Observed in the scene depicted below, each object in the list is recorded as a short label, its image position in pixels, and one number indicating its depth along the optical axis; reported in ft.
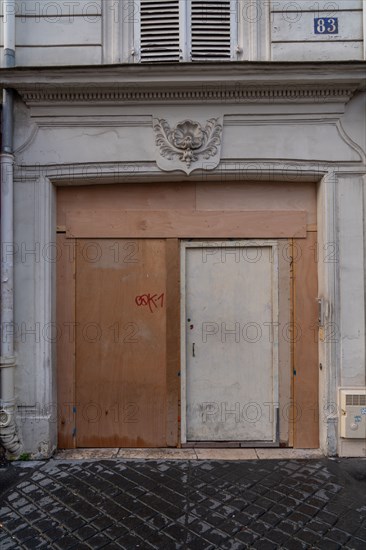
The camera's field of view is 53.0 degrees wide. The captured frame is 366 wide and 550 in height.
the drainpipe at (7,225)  13.29
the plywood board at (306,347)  14.02
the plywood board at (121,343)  14.17
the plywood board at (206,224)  14.16
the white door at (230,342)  14.11
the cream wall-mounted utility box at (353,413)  13.06
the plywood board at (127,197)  14.28
